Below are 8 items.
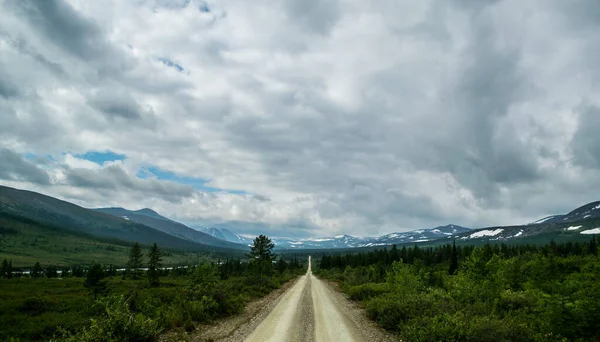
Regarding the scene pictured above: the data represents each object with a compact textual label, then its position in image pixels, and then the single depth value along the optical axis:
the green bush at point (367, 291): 34.50
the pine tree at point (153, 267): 78.16
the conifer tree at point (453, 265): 102.74
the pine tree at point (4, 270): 112.20
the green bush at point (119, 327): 13.19
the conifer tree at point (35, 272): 110.72
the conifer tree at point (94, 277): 71.01
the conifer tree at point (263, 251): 71.00
